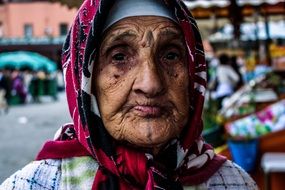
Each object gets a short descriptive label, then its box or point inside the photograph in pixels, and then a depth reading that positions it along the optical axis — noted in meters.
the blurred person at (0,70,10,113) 18.92
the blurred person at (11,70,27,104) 21.84
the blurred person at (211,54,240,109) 10.27
